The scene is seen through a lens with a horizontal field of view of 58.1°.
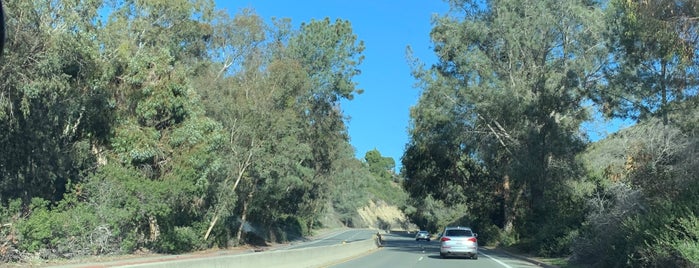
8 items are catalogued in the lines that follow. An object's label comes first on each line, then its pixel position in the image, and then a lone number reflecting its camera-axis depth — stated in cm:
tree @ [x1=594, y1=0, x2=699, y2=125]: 1850
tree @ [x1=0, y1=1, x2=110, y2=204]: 2111
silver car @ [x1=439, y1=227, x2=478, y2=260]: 2944
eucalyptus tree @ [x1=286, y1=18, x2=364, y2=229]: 5484
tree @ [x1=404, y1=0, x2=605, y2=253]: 3278
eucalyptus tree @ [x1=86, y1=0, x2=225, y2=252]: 2831
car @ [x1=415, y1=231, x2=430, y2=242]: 6552
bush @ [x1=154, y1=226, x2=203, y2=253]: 3328
